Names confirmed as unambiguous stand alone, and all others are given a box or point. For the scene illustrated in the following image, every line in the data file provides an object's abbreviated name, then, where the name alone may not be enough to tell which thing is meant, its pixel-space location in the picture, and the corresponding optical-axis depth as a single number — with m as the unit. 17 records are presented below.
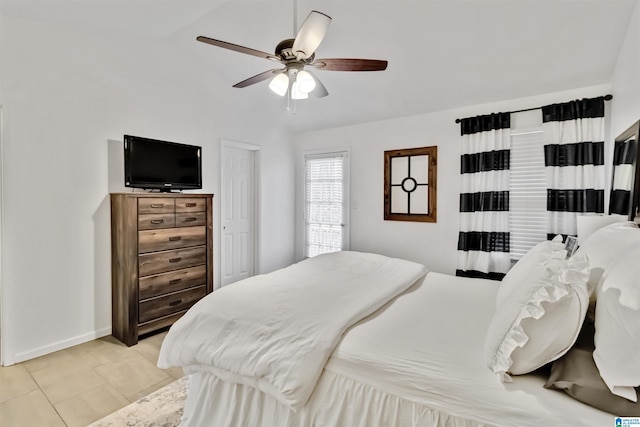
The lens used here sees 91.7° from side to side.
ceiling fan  1.81
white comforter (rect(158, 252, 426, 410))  1.34
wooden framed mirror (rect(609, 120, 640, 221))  1.71
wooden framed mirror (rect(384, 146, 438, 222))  3.91
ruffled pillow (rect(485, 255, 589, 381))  1.03
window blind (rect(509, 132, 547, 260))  3.23
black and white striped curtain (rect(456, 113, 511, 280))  3.36
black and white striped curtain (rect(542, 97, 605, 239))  2.89
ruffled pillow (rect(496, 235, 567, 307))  1.55
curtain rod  2.84
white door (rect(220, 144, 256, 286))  4.23
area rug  1.85
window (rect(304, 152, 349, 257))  4.66
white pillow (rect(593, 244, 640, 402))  0.87
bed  1.04
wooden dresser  2.89
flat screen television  3.01
